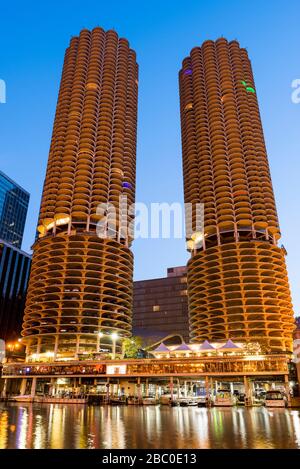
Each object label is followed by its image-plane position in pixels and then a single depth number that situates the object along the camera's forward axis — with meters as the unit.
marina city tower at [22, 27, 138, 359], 117.81
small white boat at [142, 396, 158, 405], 81.05
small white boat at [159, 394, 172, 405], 80.29
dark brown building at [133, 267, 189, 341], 165.12
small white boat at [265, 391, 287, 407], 70.38
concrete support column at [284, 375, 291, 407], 69.88
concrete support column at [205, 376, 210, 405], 74.72
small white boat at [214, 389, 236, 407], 74.31
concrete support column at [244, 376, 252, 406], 76.06
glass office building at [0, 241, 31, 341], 152.75
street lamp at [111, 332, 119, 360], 118.79
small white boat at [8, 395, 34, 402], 91.88
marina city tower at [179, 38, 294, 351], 121.62
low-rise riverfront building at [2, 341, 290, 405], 81.69
